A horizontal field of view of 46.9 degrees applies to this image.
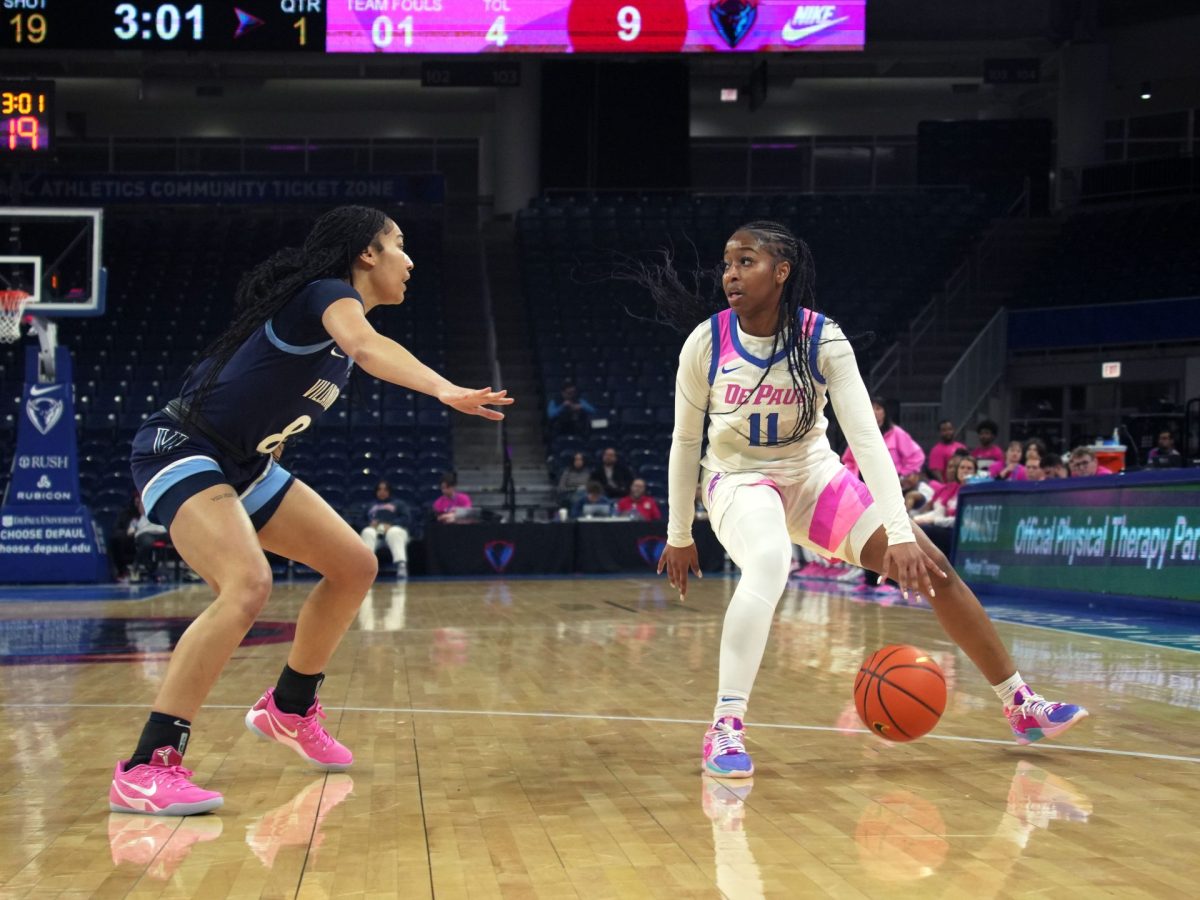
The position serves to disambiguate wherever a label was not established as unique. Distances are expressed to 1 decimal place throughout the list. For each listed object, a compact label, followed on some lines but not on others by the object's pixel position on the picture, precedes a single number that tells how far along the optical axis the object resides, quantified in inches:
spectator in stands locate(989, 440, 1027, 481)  538.6
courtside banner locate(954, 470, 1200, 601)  399.5
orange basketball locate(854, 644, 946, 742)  174.4
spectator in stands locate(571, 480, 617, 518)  696.4
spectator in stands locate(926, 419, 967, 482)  604.7
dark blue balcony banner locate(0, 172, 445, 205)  953.5
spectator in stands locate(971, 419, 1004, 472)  567.5
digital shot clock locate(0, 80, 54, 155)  692.1
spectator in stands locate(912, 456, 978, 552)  552.4
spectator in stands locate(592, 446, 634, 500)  717.9
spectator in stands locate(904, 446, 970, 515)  562.6
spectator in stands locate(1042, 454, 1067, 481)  502.6
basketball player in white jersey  177.0
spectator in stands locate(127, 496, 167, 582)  637.9
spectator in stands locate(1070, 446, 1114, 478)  481.1
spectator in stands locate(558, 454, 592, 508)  722.8
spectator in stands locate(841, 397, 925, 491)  532.7
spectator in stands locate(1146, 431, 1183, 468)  542.9
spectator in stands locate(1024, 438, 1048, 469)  514.6
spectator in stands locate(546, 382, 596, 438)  771.4
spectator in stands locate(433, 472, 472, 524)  696.4
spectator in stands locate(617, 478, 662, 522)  703.7
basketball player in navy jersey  154.3
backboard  621.3
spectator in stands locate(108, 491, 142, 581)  662.5
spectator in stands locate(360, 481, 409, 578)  659.4
